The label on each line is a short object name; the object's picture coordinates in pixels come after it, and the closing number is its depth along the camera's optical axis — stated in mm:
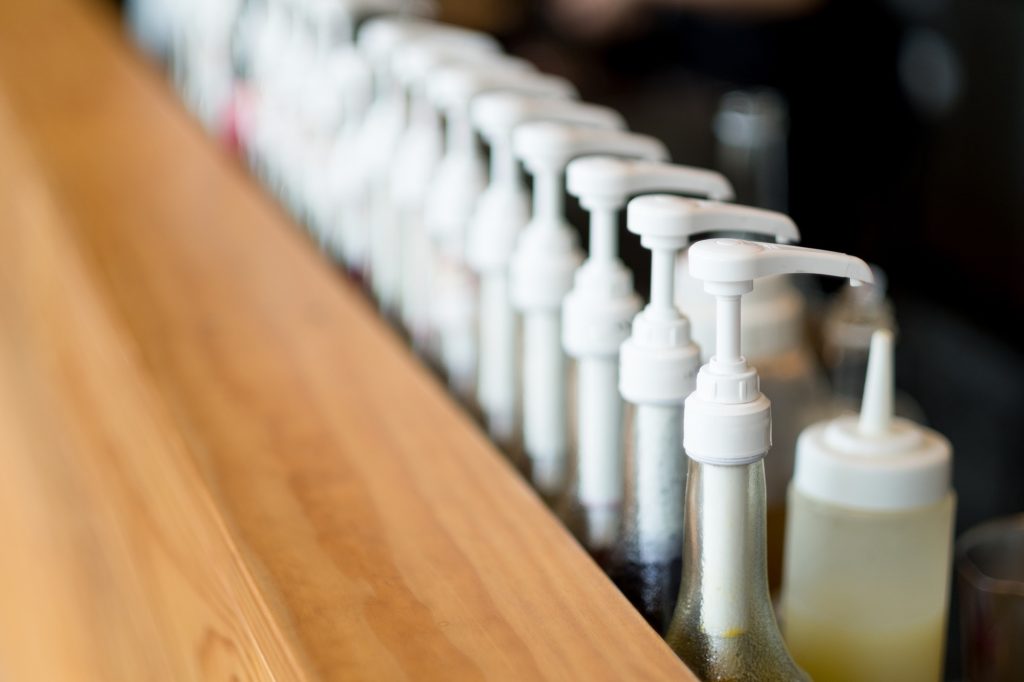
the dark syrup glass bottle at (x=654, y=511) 506
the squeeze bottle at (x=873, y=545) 522
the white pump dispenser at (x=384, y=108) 855
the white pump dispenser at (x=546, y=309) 614
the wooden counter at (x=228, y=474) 468
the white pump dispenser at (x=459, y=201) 692
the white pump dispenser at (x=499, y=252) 643
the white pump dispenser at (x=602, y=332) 542
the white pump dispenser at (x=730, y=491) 431
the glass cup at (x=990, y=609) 614
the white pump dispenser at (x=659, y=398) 473
